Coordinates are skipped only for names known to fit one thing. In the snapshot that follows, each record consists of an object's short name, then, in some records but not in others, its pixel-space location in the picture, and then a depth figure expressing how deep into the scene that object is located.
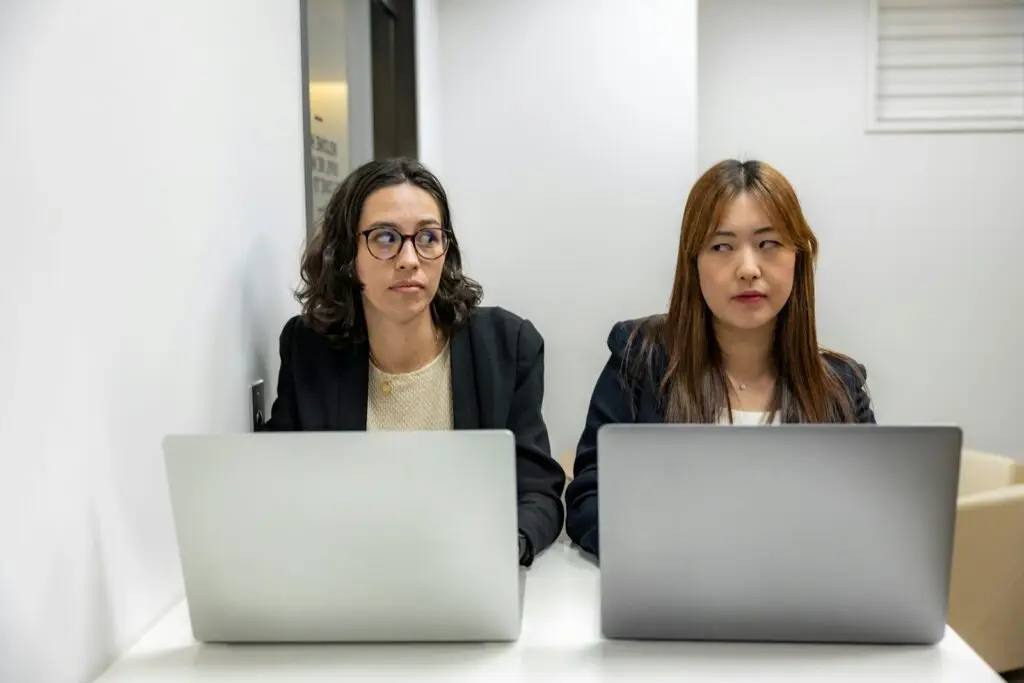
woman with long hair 1.51
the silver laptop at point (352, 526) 0.97
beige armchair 2.16
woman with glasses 1.50
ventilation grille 3.29
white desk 0.97
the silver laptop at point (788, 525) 0.95
